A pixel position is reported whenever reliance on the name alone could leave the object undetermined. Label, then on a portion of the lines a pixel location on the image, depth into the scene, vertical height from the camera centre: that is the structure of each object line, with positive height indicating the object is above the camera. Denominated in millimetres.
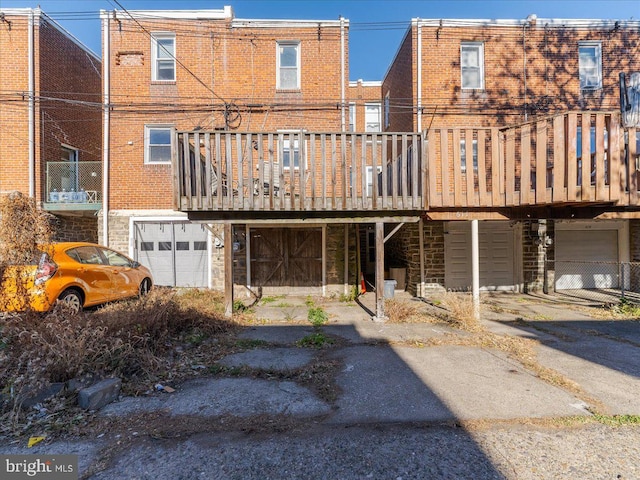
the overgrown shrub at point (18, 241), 4949 +21
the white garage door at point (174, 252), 10320 -322
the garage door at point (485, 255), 9984 -470
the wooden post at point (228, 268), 6746 -547
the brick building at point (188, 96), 10328 +4700
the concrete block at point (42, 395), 3232 -1533
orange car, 5121 -700
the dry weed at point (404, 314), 6684 -1546
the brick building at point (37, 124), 10312 +3777
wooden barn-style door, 9922 -484
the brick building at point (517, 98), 10094 +4510
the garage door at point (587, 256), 10555 -540
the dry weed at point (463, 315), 6085 -1464
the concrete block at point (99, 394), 3277 -1551
